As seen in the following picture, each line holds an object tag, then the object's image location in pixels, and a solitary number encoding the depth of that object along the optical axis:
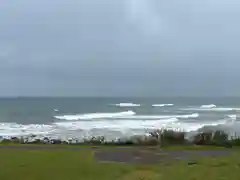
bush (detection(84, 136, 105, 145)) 22.43
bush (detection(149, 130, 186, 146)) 20.95
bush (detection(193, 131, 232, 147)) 20.67
